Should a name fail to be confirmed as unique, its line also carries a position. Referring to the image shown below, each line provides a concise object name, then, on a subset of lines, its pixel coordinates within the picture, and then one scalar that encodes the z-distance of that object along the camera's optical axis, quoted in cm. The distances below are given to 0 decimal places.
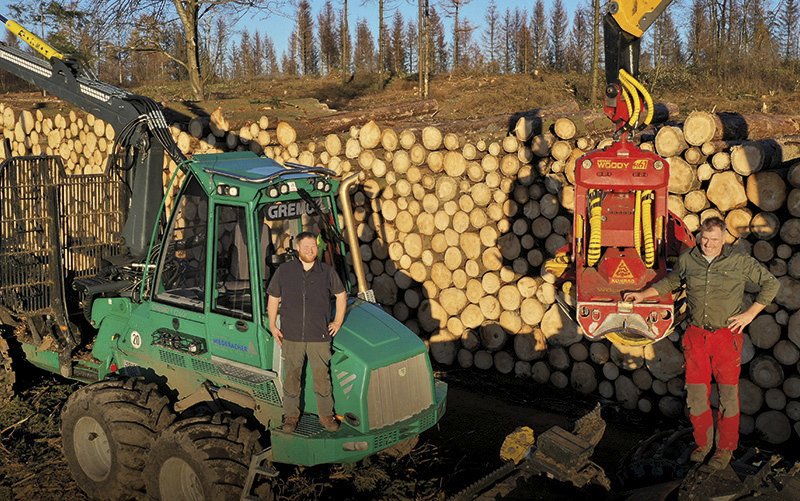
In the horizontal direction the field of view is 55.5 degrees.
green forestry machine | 494
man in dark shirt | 495
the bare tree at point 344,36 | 3658
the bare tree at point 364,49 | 6249
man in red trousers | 522
